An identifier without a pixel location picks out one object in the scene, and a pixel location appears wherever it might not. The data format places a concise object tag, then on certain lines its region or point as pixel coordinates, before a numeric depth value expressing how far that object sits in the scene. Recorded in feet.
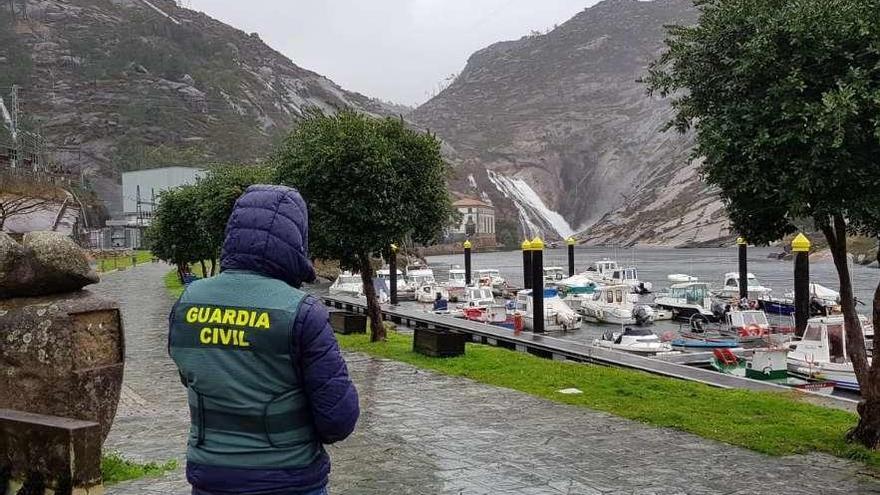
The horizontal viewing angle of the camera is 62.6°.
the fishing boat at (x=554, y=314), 115.15
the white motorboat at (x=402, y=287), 168.04
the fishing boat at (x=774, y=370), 57.21
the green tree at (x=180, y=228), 110.32
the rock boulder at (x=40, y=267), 20.33
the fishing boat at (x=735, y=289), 134.41
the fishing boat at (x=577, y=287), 149.48
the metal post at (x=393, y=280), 113.41
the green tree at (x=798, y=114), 23.39
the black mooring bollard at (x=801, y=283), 80.23
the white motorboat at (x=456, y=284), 160.37
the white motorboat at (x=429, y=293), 158.20
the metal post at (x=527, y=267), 116.57
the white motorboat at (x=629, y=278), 167.32
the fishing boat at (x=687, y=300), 124.49
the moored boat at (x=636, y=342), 79.41
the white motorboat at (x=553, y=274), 186.37
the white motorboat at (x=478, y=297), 132.26
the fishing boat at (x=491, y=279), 172.68
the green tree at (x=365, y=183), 53.98
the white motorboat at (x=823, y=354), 60.13
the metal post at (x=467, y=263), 157.43
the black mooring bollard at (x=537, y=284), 84.07
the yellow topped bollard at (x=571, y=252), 172.86
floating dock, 43.91
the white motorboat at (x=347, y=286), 157.14
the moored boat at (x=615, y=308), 122.83
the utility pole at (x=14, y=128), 123.32
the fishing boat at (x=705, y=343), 82.48
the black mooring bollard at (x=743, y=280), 124.57
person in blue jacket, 9.74
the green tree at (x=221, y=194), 81.05
